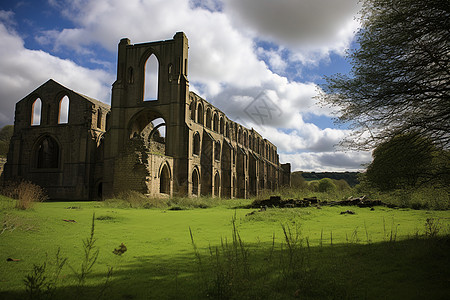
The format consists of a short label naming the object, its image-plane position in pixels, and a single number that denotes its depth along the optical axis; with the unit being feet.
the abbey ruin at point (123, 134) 82.31
